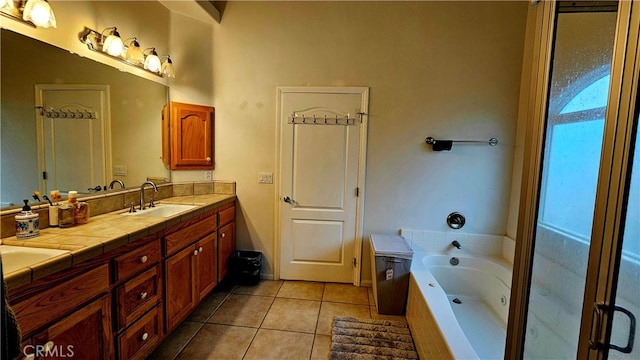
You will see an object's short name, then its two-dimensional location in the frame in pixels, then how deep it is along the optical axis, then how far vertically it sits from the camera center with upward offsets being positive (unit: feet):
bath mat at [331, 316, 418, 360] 6.55 -4.27
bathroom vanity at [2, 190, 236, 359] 3.86 -2.22
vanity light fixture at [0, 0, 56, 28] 5.03 +2.42
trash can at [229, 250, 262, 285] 9.75 -3.68
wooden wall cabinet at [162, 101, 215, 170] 9.24 +0.60
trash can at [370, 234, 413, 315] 8.15 -3.20
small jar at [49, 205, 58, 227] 5.64 -1.27
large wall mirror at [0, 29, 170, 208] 5.15 +0.59
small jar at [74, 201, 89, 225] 5.87 -1.25
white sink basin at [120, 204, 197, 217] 7.79 -1.50
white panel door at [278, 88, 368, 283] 9.61 -0.75
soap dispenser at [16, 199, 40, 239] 4.96 -1.29
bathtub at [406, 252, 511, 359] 5.41 -3.44
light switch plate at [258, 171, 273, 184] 10.09 -0.67
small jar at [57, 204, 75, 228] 5.65 -1.26
